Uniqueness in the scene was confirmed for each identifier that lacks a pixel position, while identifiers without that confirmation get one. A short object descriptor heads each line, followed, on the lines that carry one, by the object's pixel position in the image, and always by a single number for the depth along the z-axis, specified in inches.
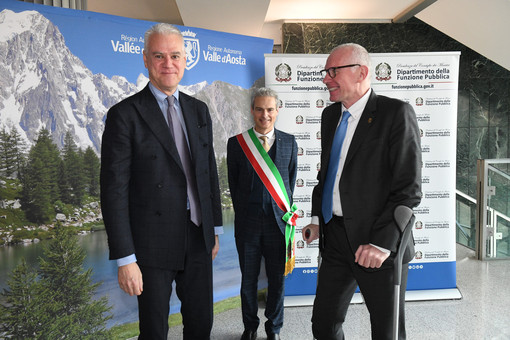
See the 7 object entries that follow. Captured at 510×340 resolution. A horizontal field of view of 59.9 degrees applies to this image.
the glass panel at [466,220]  216.0
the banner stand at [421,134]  141.5
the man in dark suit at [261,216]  112.6
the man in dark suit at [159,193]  67.2
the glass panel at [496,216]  197.3
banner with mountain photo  96.9
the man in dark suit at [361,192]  70.6
